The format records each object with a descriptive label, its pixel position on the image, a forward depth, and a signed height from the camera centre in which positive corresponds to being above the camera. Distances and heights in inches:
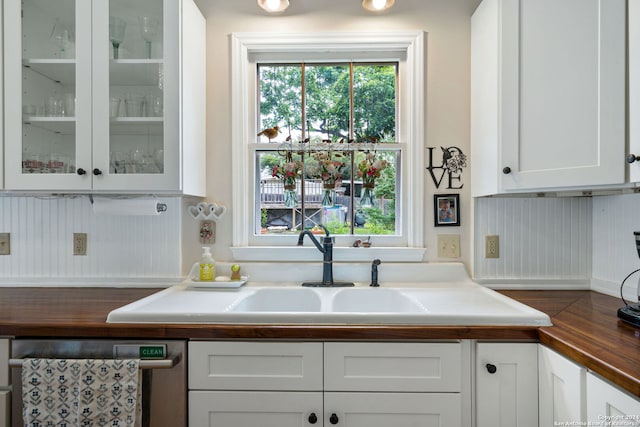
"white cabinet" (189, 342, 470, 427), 46.5 -22.8
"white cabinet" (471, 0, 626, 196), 46.1 +17.3
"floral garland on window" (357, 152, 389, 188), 71.8 +9.1
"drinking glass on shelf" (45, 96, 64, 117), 59.7 +18.1
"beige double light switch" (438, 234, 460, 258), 70.6 -6.9
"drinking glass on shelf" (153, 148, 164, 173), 59.1 +9.2
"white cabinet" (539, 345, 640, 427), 33.9 -20.2
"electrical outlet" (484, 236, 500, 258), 69.0 -6.9
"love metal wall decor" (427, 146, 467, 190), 70.2 +9.0
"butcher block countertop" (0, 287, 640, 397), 38.9 -15.2
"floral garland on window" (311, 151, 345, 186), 71.9 +9.0
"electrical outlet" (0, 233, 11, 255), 70.7 -6.2
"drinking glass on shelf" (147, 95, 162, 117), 59.5 +18.2
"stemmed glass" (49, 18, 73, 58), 59.6 +30.3
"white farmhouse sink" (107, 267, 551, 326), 46.9 -14.6
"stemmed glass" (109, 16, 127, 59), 59.1 +30.7
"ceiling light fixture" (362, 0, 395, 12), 68.1 +40.7
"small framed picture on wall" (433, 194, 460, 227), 70.1 +0.6
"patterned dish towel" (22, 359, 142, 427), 45.0 -23.2
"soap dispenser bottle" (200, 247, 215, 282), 66.7 -10.6
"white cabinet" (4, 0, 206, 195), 58.5 +19.9
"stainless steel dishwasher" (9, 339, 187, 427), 47.0 -19.5
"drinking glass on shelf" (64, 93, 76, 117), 59.2 +18.4
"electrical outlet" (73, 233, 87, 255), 70.5 -6.8
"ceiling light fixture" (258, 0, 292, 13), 68.7 +40.9
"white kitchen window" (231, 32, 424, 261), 70.6 +16.6
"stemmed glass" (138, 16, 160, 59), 59.5 +31.5
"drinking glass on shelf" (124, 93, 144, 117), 59.8 +18.1
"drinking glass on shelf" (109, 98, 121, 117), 59.1 +17.8
